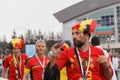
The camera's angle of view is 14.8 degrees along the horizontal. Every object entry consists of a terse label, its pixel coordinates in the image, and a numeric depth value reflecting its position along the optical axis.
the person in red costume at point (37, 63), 8.39
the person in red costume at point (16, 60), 10.44
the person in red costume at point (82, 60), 5.61
